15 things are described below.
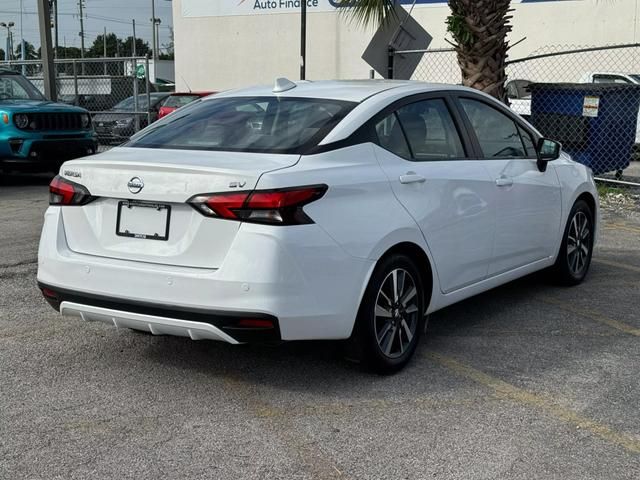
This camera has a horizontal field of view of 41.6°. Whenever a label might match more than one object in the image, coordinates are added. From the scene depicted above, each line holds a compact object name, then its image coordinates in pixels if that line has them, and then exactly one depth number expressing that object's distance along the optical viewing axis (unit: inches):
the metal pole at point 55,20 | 2130.2
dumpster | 496.7
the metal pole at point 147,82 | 727.7
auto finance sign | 1193.4
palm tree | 454.6
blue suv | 499.2
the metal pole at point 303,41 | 758.4
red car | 744.3
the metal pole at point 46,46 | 625.3
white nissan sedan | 155.5
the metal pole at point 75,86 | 781.9
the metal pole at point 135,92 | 755.4
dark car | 788.0
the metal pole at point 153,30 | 2559.1
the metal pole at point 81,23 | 2949.8
